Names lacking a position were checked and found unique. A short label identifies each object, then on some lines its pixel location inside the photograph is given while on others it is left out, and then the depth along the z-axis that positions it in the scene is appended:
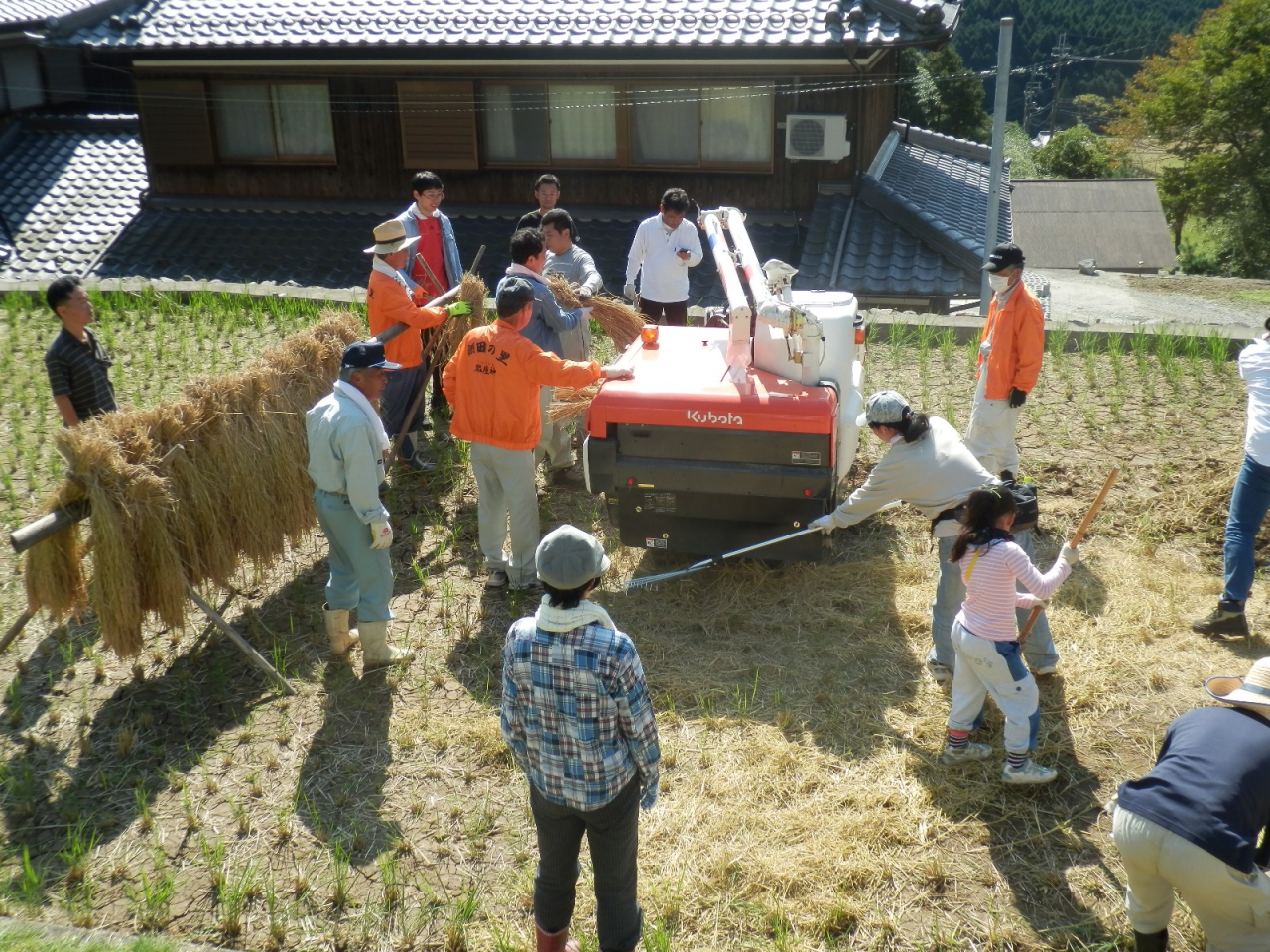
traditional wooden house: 11.73
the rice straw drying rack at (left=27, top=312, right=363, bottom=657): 4.83
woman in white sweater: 4.71
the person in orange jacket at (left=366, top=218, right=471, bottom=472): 6.74
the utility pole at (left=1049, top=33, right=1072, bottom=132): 62.38
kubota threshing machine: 5.36
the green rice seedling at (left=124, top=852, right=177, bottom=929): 3.93
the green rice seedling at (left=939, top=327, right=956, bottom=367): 9.05
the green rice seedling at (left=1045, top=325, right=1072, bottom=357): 9.10
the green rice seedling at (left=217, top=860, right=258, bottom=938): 3.90
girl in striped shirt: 4.20
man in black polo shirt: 5.69
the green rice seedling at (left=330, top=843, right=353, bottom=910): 4.00
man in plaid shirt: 3.16
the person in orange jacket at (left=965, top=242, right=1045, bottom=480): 5.98
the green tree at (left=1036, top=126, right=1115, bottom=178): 40.38
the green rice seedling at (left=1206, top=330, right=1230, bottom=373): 8.70
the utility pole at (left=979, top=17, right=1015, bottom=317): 9.69
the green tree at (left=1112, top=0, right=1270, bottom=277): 30.52
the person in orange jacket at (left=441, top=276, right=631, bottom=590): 5.64
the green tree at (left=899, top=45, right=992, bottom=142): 33.47
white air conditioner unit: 11.88
